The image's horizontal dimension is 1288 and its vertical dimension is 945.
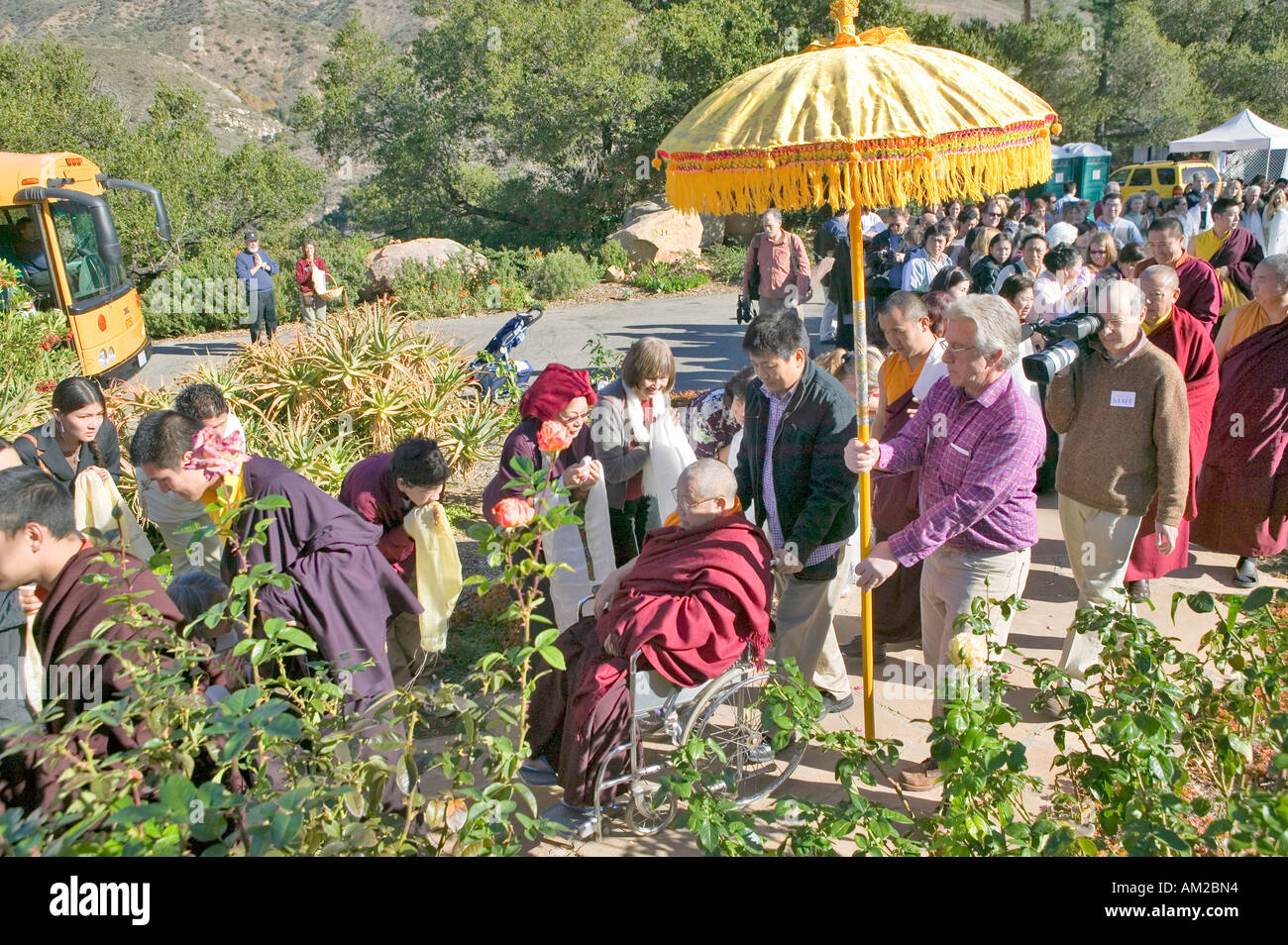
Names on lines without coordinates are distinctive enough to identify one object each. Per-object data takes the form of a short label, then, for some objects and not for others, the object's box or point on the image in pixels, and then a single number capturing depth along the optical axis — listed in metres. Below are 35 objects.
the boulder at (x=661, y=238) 19.98
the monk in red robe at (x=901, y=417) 4.70
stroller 8.06
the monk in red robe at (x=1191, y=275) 6.19
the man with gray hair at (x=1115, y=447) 4.03
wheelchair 3.41
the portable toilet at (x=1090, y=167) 25.94
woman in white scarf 4.44
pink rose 2.71
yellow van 22.34
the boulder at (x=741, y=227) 21.58
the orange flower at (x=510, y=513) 2.58
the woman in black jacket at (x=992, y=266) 8.05
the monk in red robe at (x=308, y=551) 3.50
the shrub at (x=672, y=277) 18.86
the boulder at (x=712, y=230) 20.91
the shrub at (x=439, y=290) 17.23
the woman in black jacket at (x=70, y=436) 4.67
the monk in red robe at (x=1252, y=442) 5.12
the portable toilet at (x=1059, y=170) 25.73
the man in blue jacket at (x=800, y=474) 3.89
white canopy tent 23.34
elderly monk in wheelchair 3.45
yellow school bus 9.36
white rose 2.86
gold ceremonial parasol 3.10
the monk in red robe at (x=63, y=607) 2.50
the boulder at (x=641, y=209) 21.48
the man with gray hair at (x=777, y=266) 9.69
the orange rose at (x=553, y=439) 3.29
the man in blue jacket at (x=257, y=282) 13.01
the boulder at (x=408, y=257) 18.28
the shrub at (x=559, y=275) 18.69
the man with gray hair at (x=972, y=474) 3.48
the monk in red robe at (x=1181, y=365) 4.80
